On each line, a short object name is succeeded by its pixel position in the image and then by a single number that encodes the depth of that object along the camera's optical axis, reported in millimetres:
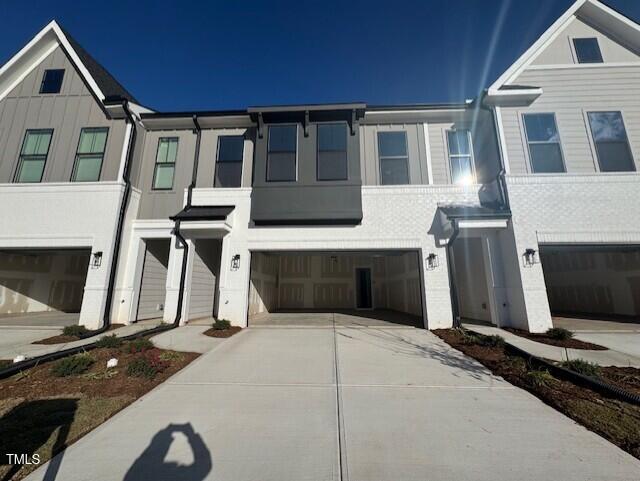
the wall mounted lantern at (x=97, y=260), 8305
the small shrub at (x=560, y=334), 6628
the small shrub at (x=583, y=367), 4169
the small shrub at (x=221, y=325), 7801
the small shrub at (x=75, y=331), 7009
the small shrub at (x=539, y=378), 3994
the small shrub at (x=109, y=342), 5703
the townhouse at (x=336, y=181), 8148
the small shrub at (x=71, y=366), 4352
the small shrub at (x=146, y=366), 4410
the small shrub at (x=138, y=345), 5570
